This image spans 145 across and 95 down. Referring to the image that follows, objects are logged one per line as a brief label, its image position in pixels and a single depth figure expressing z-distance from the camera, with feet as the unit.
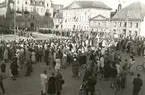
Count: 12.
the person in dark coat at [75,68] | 59.30
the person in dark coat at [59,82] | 42.64
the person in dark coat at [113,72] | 57.16
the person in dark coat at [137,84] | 43.50
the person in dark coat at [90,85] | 40.63
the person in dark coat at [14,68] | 56.90
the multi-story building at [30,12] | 247.91
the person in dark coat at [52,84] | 41.11
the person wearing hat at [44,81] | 42.45
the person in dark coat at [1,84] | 44.37
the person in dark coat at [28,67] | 60.59
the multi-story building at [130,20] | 192.01
